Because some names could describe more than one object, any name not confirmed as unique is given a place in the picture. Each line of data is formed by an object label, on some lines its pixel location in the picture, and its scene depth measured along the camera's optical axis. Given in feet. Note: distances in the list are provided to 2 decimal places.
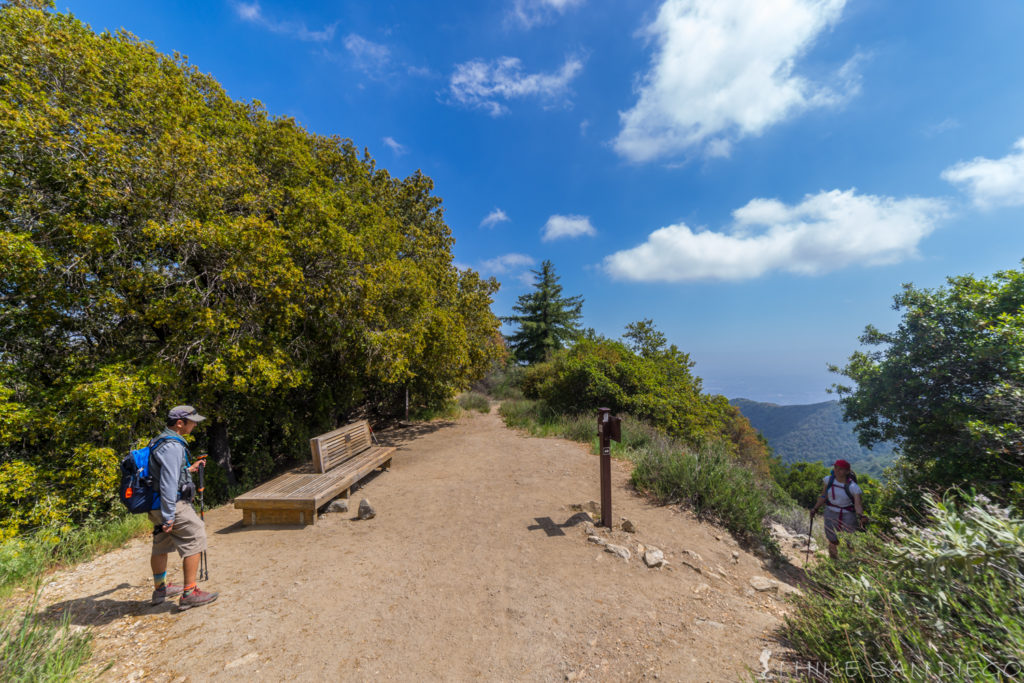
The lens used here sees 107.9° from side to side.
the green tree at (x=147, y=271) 15.89
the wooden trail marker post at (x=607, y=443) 15.76
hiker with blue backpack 10.73
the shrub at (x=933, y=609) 6.33
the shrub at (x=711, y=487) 17.89
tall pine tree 91.76
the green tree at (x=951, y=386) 20.12
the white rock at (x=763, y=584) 13.39
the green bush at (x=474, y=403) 54.66
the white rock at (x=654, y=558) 13.50
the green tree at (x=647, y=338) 59.93
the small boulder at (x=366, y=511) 17.46
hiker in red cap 16.03
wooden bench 16.69
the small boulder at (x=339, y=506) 18.13
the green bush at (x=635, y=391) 38.75
